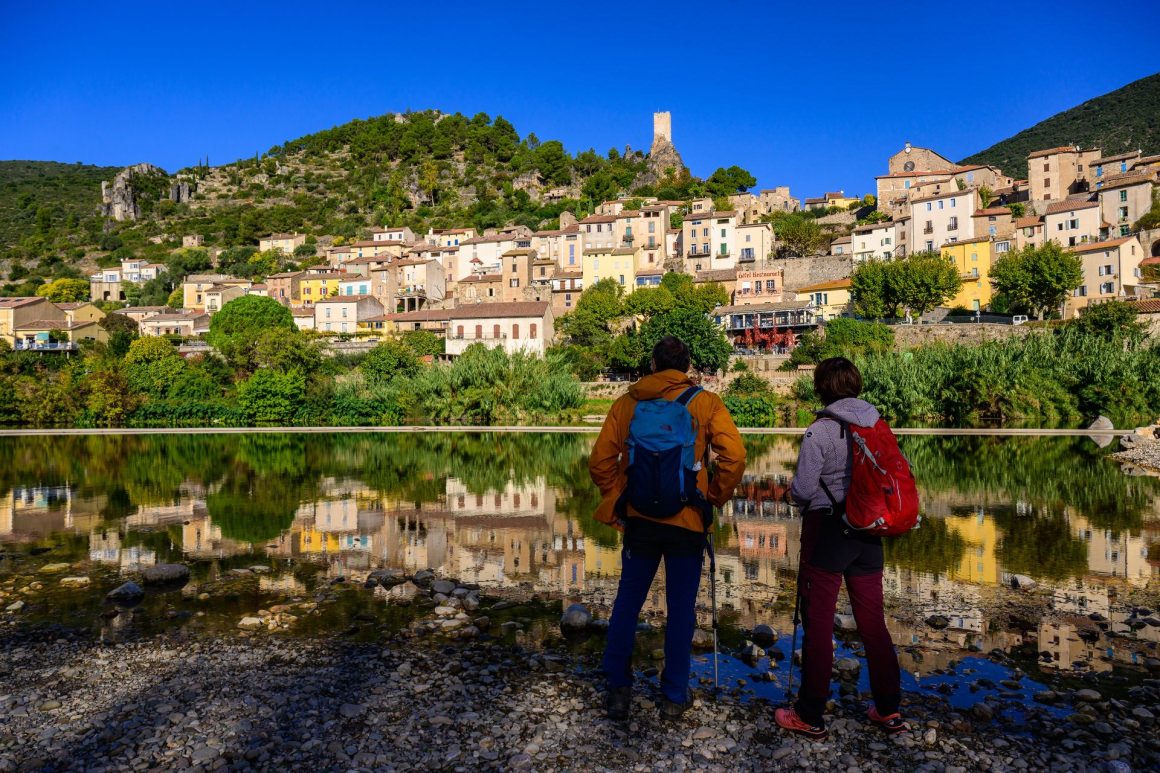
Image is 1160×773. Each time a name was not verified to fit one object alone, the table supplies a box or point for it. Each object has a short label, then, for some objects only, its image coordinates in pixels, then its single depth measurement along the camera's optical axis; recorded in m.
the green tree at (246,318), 56.94
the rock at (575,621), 5.83
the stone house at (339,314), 69.38
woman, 4.05
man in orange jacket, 4.27
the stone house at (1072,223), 59.66
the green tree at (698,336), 46.88
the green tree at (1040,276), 49.22
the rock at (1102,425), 28.44
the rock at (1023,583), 6.93
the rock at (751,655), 5.12
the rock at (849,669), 4.86
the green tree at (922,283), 53.34
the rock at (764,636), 5.52
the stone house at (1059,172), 72.69
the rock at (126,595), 6.90
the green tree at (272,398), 38.62
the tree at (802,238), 75.31
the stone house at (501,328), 54.53
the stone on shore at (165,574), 7.50
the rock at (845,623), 5.79
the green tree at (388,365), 43.22
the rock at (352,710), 4.31
